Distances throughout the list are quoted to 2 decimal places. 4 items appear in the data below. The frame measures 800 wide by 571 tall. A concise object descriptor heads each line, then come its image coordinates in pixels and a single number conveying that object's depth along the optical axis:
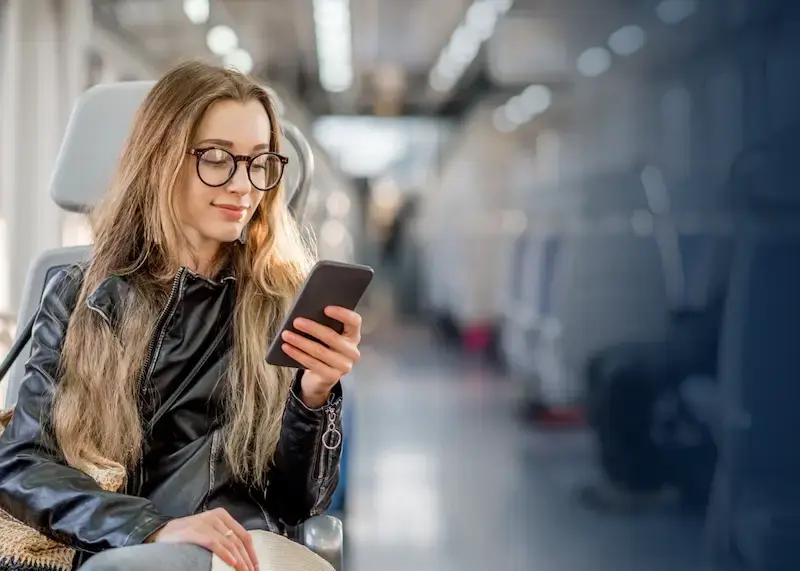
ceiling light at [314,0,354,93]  7.43
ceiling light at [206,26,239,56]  5.89
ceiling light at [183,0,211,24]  4.89
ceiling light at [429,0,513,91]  7.35
